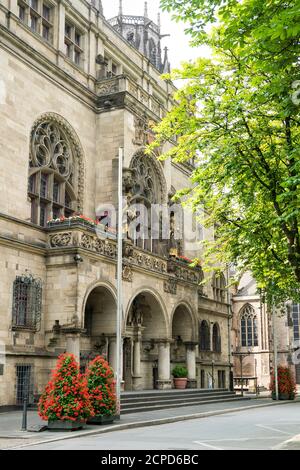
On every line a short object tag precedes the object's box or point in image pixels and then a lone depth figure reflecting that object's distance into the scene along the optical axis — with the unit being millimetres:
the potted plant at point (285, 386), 35875
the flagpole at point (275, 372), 34700
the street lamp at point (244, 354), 56872
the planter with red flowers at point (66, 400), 16500
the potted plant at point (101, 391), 18172
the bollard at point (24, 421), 15988
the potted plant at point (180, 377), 32312
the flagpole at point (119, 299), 19625
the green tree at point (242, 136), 12672
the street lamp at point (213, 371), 39688
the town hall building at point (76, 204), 22984
